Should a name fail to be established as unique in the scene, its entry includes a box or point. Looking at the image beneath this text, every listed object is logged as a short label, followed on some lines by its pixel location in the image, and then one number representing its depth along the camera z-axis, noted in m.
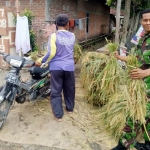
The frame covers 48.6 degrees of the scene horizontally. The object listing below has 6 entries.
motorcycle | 2.51
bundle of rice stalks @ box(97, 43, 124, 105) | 2.67
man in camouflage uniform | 1.75
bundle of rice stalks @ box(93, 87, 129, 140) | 2.41
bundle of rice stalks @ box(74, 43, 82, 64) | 4.21
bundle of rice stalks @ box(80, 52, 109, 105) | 3.09
